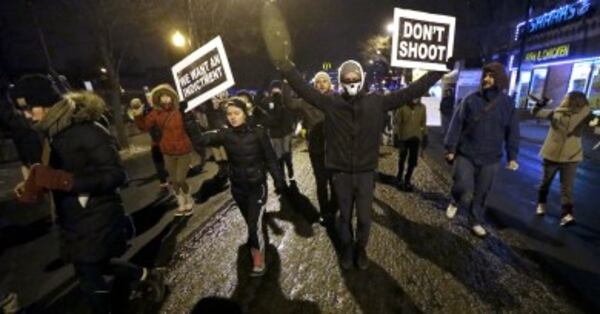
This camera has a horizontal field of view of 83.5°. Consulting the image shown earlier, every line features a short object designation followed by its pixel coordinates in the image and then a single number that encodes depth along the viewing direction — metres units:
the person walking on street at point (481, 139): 4.04
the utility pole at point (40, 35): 11.11
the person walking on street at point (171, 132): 5.09
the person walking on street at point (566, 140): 4.61
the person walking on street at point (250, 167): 3.50
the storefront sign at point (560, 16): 16.19
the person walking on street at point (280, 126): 6.45
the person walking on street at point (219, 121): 7.10
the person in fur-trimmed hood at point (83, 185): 2.29
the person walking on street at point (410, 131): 5.95
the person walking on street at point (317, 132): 4.84
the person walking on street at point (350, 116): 3.23
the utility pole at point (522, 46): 16.27
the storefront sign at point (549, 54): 17.53
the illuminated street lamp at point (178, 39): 10.59
